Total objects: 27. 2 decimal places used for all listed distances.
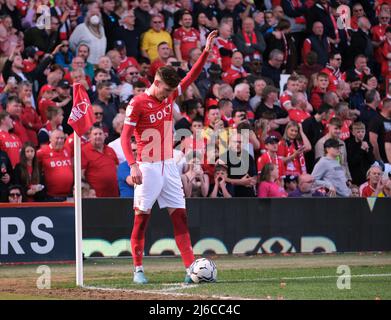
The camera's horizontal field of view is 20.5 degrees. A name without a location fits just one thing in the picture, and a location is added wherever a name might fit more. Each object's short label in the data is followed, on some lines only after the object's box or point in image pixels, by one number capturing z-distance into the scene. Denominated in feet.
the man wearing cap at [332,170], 62.90
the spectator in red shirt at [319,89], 74.69
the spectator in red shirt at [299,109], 69.40
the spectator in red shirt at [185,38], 72.84
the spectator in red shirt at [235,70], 72.18
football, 42.39
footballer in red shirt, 42.93
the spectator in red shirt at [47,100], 61.31
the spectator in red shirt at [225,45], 73.72
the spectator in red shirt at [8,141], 56.85
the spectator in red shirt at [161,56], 69.31
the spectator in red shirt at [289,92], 70.31
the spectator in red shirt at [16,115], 58.54
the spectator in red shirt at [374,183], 63.98
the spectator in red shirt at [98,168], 57.47
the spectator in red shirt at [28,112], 59.98
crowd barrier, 51.29
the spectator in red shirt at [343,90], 76.69
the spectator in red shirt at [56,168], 56.39
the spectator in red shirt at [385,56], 84.53
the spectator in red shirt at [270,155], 61.41
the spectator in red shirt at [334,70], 77.07
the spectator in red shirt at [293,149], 63.26
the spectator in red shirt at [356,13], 84.31
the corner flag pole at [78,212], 41.60
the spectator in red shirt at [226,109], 63.98
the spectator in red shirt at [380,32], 84.84
